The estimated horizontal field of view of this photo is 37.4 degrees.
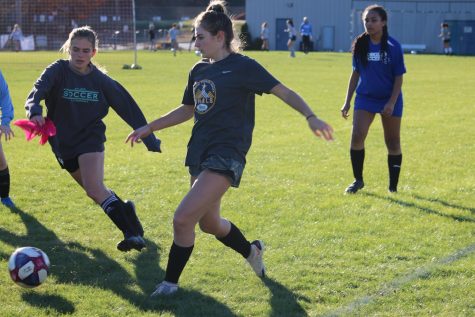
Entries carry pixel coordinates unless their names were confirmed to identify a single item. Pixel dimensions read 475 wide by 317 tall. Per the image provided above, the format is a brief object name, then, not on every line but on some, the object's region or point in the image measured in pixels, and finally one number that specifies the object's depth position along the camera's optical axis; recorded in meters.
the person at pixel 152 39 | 44.34
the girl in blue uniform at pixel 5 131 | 6.11
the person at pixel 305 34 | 40.29
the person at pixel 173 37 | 42.84
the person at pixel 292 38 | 36.84
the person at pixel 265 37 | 44.19
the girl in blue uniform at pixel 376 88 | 7.40
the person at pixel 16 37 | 37.50
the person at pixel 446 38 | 40.94
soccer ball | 4.56
